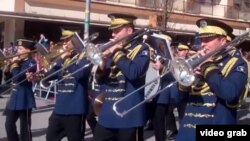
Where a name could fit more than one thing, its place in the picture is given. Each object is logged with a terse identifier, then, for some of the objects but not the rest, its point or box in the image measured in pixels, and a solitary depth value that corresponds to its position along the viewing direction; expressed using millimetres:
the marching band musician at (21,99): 7203
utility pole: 11998
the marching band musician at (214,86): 4062
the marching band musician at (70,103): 5988
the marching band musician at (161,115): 7895
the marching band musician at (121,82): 5145
